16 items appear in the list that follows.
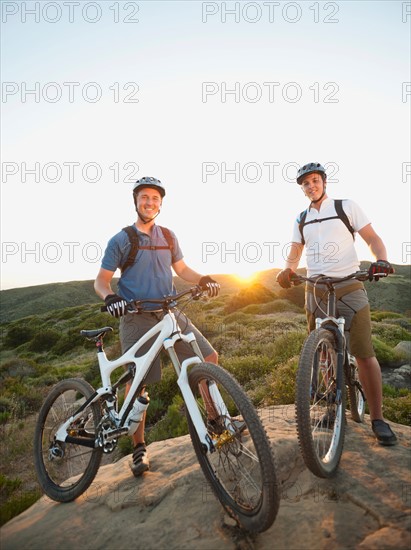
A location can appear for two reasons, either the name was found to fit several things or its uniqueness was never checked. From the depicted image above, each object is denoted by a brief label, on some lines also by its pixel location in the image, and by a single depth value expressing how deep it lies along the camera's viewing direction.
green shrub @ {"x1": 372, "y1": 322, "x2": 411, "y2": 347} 13.00
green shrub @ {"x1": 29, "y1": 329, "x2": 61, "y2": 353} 26.84
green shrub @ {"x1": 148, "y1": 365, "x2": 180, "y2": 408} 8.88
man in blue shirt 3.87
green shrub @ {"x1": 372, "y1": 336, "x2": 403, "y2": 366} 9.91
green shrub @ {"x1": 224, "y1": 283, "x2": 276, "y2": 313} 27.52
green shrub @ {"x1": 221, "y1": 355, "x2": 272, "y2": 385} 9.38
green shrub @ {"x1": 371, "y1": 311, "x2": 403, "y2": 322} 21.97
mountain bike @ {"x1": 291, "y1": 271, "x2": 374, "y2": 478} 2.93
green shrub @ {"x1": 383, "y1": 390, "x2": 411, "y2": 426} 5.77
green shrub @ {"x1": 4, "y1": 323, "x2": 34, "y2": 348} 30.22
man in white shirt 3.94
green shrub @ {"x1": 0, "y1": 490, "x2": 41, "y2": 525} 3.98
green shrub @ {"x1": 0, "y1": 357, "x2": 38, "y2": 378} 18.41
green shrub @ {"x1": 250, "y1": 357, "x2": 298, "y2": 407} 6.90
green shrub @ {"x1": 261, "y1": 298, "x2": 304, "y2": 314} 24.31
